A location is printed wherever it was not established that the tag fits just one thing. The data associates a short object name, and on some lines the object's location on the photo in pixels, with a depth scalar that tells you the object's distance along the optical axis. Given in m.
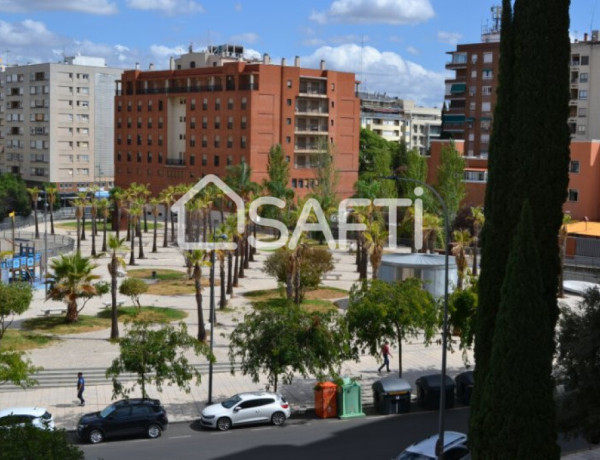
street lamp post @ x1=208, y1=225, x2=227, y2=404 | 29.48
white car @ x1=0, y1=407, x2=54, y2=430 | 24.16
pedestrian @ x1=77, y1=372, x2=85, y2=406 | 29.20
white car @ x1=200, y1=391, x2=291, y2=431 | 27.00
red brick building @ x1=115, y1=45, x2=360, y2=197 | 90.69
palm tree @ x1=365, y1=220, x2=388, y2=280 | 48.44
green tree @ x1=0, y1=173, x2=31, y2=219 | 99.12
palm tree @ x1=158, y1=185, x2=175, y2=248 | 76.25
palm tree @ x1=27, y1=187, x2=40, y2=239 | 79.81
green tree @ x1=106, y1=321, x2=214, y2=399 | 27.00
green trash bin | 28.64
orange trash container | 28.61
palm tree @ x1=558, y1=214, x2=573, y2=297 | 51.08
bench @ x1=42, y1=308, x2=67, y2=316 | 44.85
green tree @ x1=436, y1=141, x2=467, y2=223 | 72.12
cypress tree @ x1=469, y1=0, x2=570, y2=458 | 19.39
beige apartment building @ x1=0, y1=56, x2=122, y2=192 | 118.69
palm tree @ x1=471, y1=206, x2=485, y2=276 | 59.53
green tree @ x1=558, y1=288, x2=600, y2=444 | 20.02
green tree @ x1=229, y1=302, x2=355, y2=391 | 28.08
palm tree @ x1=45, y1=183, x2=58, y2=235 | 82.85
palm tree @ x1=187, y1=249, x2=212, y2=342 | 38.91
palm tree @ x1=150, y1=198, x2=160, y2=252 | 71.75
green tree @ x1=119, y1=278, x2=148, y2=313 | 43.53
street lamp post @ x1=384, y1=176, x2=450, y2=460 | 20.86
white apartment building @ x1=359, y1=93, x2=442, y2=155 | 154.12
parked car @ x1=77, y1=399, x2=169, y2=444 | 25.59
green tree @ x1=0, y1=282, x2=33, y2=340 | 34.25
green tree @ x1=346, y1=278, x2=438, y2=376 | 30.62
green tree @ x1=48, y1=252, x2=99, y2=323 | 41.53
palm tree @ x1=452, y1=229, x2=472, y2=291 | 49.28
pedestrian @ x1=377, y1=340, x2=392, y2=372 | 33.37
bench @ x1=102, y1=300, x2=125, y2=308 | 45.74
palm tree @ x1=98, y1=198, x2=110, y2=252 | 76.31
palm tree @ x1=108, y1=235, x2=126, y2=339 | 39.31
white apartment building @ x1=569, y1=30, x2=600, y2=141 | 88.19
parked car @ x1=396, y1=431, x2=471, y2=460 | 21.81
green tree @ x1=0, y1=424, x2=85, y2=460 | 14.73
